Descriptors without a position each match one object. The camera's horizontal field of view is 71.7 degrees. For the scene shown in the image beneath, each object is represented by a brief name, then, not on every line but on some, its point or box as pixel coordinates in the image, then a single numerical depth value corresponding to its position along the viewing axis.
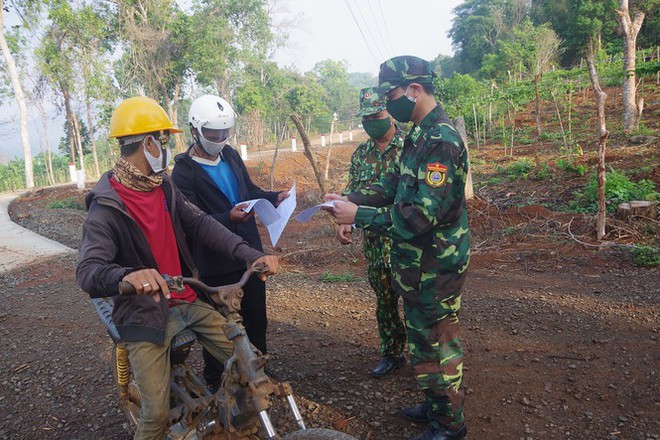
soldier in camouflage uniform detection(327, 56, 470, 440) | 2.22
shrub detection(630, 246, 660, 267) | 5.37
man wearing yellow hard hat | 2.14
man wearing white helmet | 2.93
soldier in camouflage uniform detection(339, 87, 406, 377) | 3.20
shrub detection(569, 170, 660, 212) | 7.34
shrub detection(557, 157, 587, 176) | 9.95
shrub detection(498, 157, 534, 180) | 11.31
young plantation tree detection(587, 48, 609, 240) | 6.04
